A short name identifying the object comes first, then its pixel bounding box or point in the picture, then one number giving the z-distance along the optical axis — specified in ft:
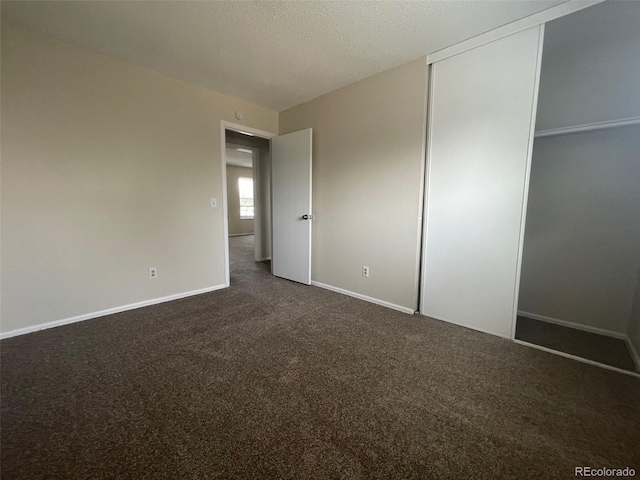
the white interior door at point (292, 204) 11.68
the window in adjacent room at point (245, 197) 30.70
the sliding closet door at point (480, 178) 6.78
